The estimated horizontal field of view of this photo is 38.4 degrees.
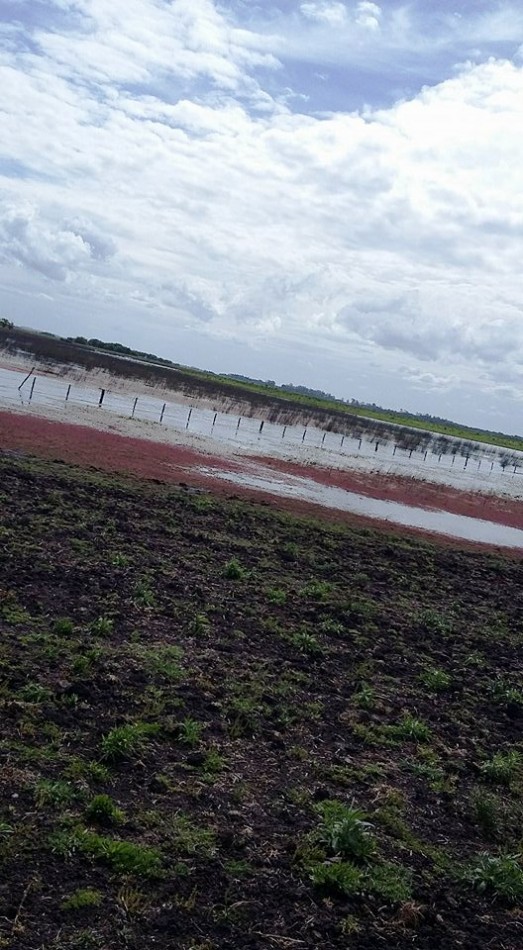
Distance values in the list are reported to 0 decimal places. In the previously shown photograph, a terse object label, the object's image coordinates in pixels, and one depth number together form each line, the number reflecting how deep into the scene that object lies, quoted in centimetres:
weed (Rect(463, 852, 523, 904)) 607
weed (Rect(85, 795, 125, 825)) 596
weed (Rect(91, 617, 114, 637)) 983
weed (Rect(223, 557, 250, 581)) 1405
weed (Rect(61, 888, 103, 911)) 500
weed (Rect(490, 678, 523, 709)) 1075
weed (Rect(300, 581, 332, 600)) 1401
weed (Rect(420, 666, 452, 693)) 1074
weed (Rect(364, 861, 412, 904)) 579
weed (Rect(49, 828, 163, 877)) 548
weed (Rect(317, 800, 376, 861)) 613
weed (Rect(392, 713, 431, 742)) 891
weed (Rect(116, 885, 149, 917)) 508
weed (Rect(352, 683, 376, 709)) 952
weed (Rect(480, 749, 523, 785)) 827
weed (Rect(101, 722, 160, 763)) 692
